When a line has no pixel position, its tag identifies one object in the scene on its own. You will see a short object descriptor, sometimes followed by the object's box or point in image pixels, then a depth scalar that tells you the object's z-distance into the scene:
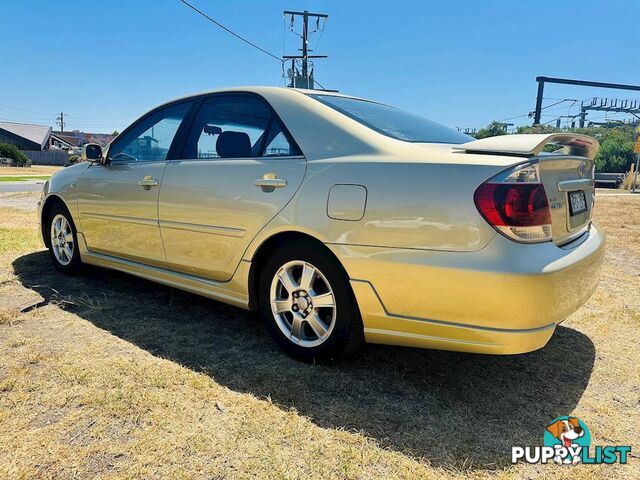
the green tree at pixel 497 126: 46.08
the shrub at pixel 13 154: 45.91
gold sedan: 2.08
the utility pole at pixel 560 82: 41.81
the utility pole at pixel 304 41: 28.19
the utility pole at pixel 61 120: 104.19
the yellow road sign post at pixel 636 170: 18.32
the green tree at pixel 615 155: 36.62
